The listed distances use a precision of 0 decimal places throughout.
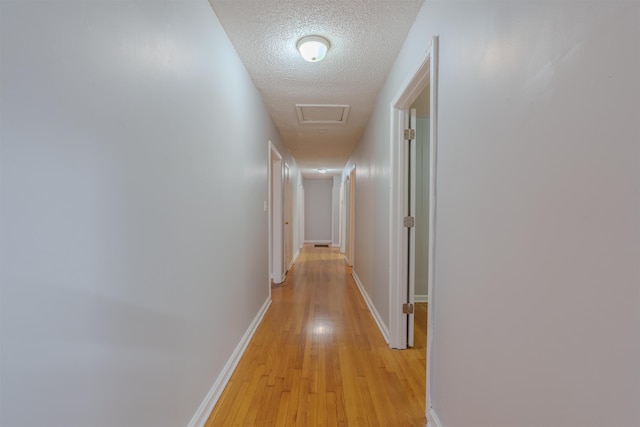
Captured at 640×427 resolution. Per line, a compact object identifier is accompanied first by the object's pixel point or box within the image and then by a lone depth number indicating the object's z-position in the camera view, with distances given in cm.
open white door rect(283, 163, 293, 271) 462
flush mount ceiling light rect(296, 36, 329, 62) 181
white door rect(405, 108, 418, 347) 212
